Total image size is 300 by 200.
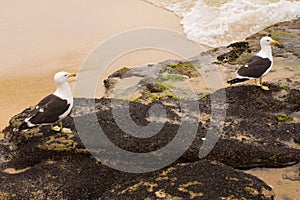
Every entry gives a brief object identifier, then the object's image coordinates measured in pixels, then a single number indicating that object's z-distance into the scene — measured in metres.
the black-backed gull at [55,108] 6.02
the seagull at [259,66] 7.42
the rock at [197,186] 4.84
